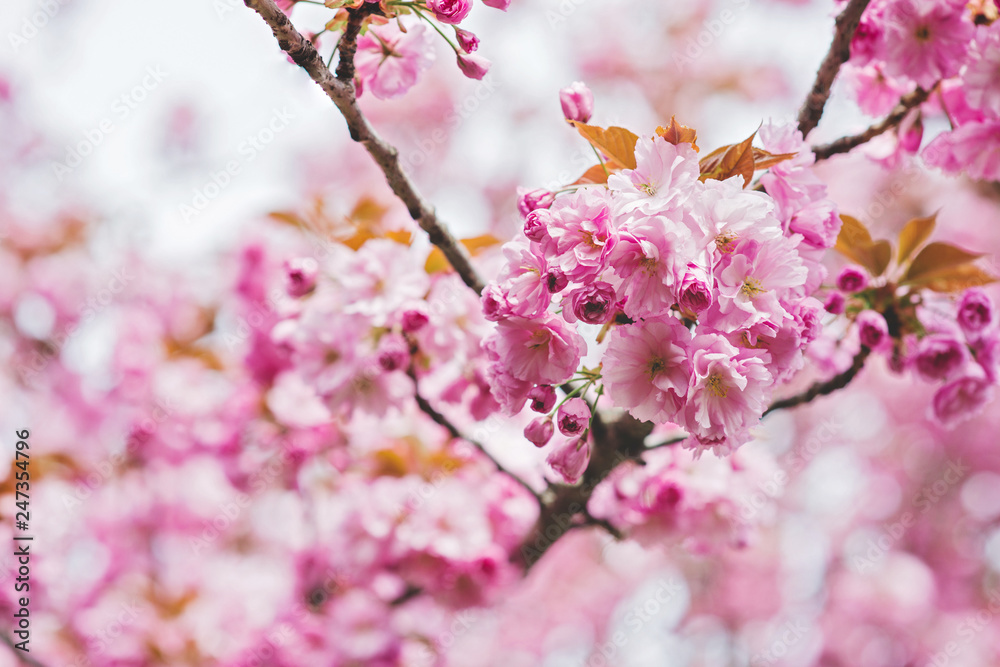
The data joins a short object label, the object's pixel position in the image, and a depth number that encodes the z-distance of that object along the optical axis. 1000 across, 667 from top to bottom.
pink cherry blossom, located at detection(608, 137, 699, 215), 1.62
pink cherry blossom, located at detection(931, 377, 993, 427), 1.79
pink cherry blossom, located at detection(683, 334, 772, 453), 1.61
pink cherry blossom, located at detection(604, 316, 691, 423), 1.63
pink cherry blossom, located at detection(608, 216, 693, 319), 1.61
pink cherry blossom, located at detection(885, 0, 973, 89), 1.76
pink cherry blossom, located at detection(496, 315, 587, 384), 1.65
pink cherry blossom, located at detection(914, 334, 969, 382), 1.78
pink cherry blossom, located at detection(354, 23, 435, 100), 1.76
